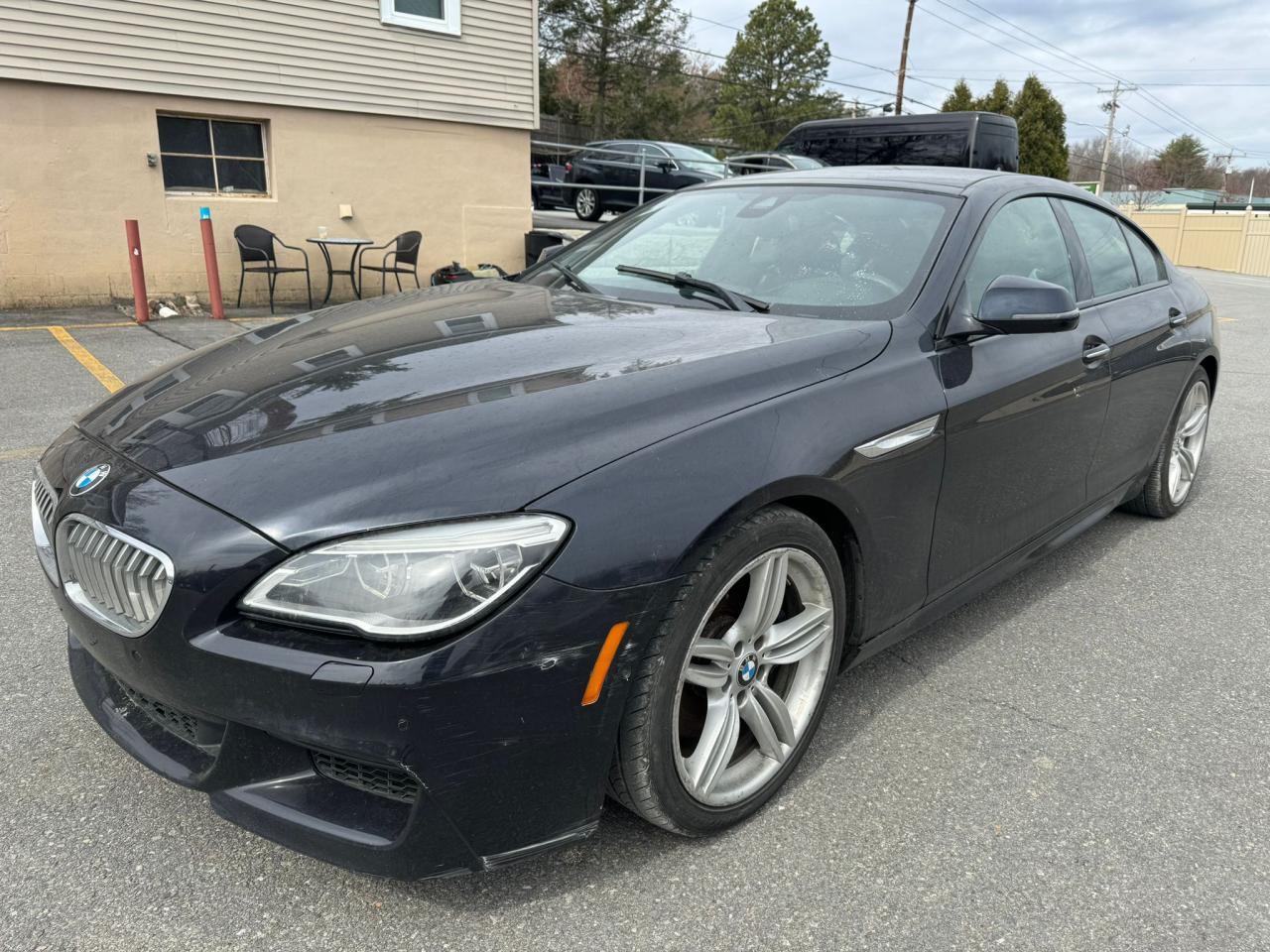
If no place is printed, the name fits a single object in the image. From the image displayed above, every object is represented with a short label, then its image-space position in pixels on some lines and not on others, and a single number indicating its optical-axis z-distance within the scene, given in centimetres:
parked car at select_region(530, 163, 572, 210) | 2188
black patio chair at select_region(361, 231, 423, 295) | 1100
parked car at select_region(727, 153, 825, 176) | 1594
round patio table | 1037
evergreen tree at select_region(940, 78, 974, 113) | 3925
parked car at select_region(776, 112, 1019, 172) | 1471
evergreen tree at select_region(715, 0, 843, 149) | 4709
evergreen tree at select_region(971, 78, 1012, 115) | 3738
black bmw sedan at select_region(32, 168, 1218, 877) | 168
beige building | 921
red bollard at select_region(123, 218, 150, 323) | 891
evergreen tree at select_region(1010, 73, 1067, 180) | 3538
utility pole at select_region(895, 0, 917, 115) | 3719
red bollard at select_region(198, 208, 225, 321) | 938
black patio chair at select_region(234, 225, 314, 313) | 1009
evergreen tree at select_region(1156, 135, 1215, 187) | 8312
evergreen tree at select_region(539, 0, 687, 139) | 3750
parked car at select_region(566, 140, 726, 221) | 1728
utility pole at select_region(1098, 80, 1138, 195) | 6528
